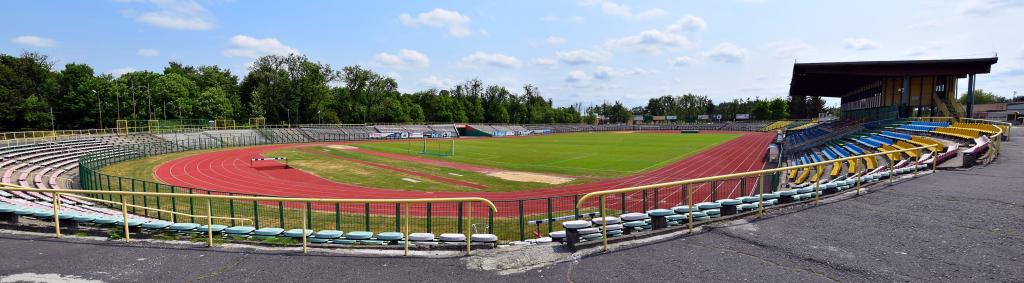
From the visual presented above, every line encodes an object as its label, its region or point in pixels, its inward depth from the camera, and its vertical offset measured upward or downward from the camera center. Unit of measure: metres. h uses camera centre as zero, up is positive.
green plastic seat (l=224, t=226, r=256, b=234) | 9.60 -2.42
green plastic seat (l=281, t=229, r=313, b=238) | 9.27 -2.41
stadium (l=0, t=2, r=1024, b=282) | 7.48 -2.45
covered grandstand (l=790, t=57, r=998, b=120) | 34.03 +3.17
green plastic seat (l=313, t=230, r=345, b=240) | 9.20 -2.43
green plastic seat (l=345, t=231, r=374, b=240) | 9.30 -2.46
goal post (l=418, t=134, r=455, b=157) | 49.59 -3.73
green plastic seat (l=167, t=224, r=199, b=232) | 9.95 -2.45
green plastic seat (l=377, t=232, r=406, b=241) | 9.17 -2.45
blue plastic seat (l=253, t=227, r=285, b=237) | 9.56 -2.46
